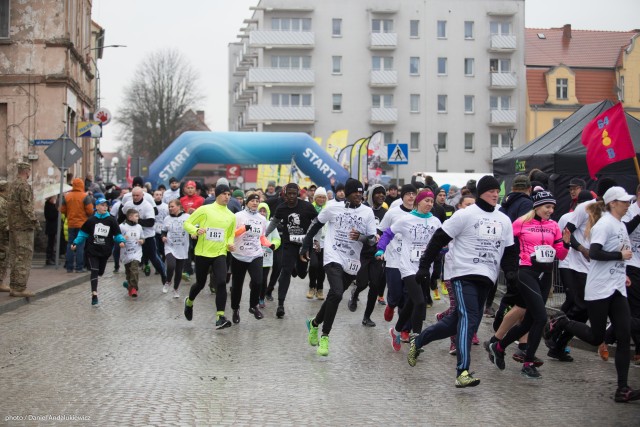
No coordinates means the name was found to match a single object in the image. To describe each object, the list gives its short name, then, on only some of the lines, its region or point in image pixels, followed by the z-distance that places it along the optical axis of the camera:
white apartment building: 75.19
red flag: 13.33
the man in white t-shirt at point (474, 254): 8.71
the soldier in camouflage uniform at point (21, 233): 15.92
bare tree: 84.31
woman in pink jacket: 9.52
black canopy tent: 18.81
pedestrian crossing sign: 29.38
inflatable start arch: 32.53
